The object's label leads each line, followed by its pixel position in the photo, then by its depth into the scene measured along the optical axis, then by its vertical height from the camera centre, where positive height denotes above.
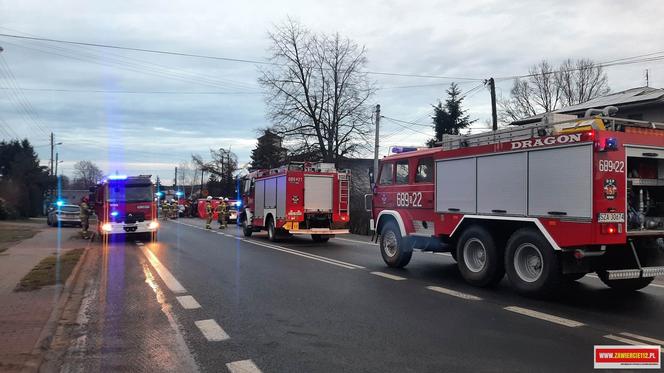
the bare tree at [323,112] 37.66 +6.40
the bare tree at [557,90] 47.16 +10.63
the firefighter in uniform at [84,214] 22.08 -0.77
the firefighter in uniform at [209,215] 27.77 -0.93
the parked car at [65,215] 31.84 -1.23
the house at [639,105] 25.91 +5.09
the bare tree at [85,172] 97.38 +4.42
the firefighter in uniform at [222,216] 28.14 -0.96
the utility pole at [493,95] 27.54 +5.74
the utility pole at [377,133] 28.94 +3.85
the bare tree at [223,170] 85.00 +4.73
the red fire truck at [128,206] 19.36 -0.35
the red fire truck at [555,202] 6.89 +0.02
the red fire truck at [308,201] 18.14 -0.04
